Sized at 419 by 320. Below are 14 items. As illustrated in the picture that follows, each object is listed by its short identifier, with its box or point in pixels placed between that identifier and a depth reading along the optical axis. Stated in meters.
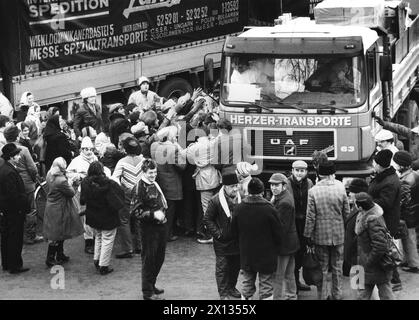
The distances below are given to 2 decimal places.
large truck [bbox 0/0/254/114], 20.56
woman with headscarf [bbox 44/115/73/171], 16.56
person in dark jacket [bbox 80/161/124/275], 14.02
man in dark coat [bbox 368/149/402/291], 13.49
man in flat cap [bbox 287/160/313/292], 12.98
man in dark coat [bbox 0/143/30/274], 14.19
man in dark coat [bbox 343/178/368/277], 12.65
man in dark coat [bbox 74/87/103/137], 18.73
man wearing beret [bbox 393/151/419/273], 14.14
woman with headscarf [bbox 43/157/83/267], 14.30
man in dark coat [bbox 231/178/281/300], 11.92
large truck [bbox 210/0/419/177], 16.22
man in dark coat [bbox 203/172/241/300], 12.60
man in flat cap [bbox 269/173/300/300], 12.42
